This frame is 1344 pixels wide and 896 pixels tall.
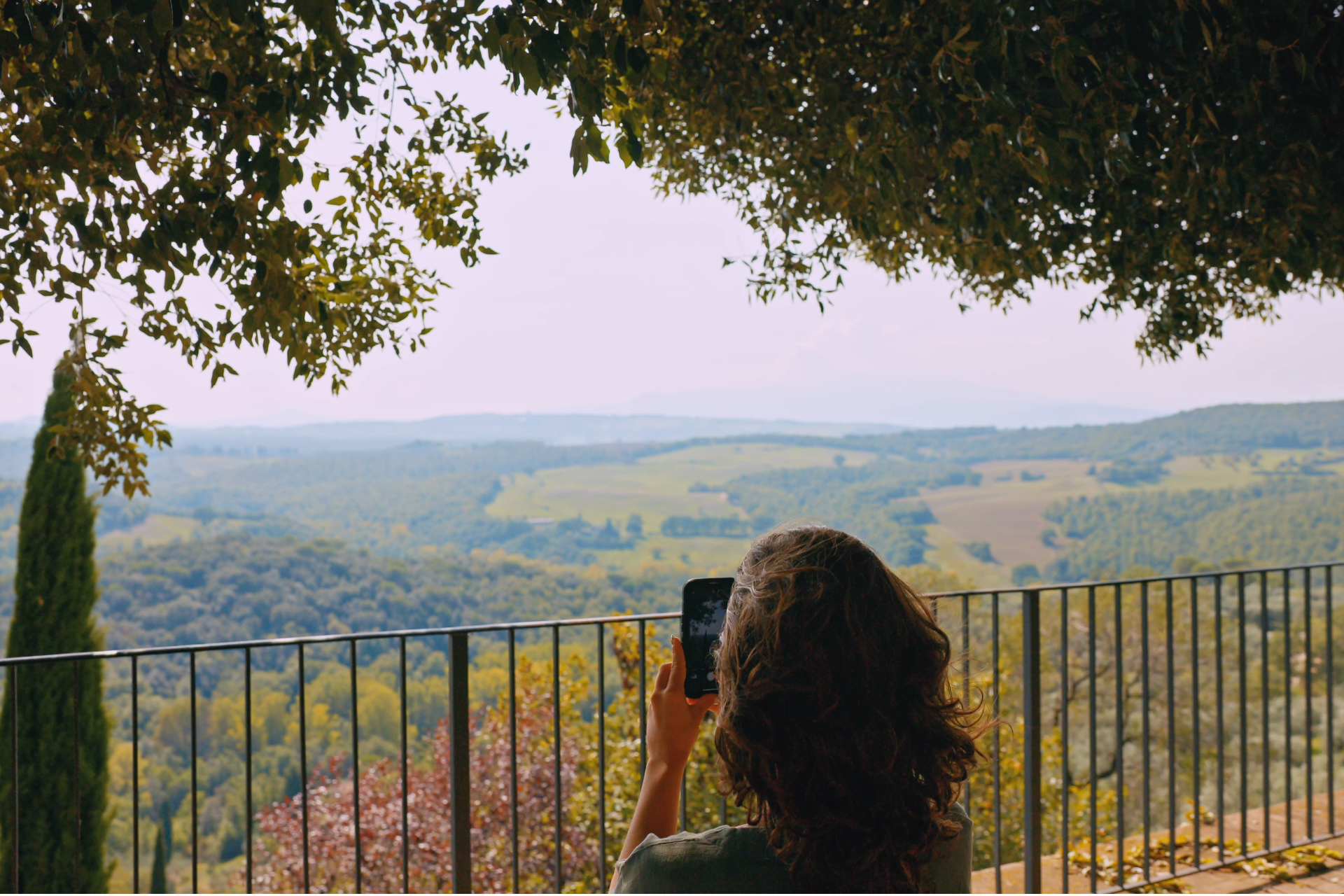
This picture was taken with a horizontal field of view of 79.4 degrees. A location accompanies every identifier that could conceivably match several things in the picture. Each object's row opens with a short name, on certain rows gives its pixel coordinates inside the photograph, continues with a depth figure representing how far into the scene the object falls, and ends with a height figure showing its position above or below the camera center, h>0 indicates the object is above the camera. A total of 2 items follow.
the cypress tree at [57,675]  7.80 -2.23
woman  0.84 -0.31
